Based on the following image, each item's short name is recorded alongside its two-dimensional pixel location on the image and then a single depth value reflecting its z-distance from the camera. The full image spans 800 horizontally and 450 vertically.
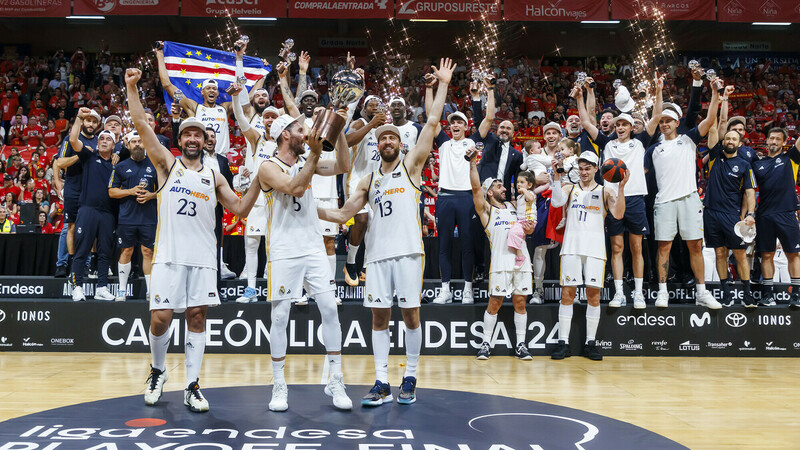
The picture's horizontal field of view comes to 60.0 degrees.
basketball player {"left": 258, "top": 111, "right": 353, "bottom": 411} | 6.02
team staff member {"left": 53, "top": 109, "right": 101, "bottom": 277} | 9.73
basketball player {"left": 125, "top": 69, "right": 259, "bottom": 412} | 5.99
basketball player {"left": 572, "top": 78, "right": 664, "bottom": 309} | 9.48
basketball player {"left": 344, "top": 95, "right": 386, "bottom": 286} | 8.78
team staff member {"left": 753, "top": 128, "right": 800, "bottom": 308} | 9.65
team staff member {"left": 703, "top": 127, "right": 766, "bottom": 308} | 9.70
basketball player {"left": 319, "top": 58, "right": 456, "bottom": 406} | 6.29
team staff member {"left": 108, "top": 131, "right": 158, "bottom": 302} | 9.20
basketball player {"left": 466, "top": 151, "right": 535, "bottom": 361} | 8.98
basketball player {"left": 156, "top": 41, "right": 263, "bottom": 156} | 9.82
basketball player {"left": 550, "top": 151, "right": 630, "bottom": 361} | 9.06
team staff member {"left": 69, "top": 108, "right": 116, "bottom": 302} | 9.44
